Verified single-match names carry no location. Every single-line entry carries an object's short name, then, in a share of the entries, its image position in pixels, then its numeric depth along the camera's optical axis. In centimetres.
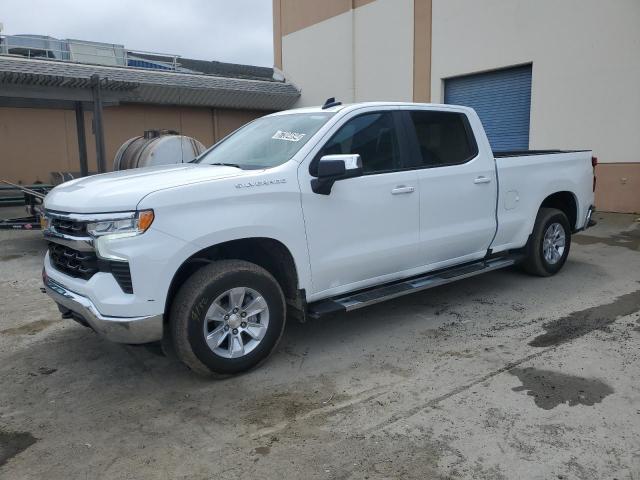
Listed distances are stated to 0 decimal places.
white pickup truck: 353
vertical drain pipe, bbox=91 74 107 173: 1110
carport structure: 1088
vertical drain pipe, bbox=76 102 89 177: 1214
